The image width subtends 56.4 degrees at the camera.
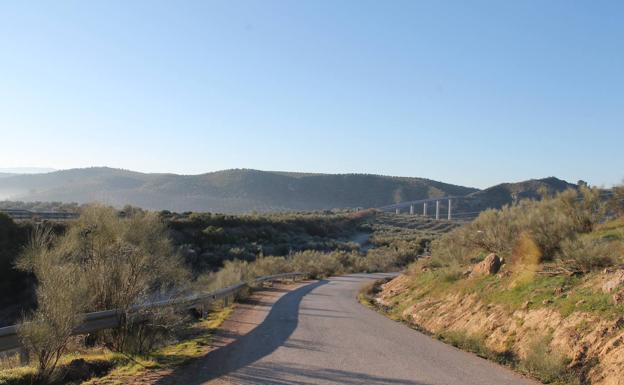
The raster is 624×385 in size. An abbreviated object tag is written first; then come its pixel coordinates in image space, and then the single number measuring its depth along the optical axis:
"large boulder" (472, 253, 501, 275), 16.81
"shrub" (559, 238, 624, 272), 12.55
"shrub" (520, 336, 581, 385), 9.10
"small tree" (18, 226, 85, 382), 8.26
